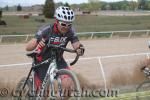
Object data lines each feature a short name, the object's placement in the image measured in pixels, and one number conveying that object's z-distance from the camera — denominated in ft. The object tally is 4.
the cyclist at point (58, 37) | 29.81
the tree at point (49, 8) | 432.87
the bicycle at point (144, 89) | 40.89
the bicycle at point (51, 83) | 27.72
